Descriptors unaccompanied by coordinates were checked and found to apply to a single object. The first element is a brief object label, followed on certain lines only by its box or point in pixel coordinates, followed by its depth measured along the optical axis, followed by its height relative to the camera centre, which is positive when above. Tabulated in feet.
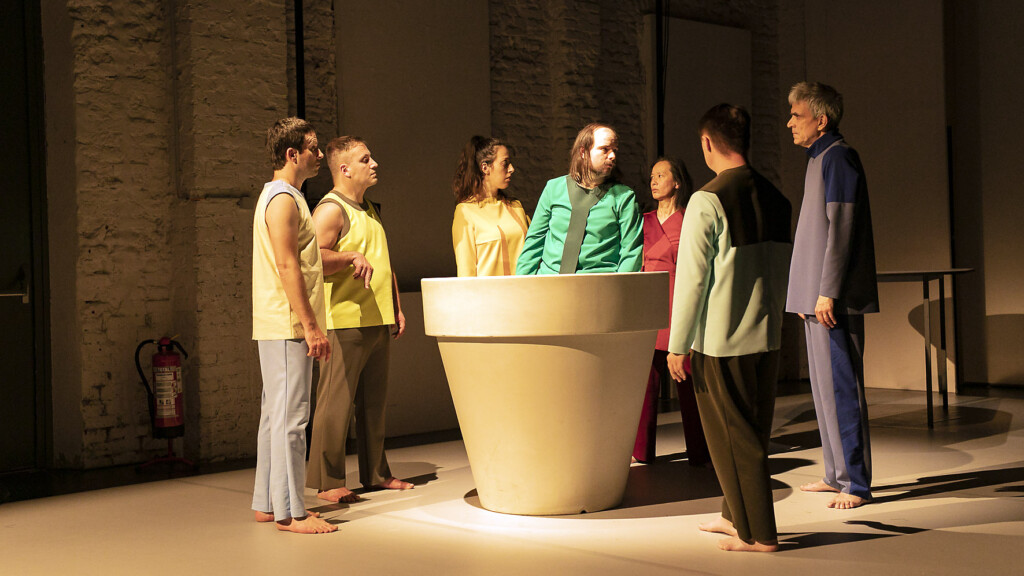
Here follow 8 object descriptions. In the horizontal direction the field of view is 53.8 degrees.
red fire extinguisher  18.43 -1.80
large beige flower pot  12.67 -1.09
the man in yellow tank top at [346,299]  14.69 -0.07
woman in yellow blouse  15.88 +1.19
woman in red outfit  17.11 +0.54
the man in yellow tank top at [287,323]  12.50 -0.35
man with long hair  14.08 +1.04
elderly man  13.73 -0.03
